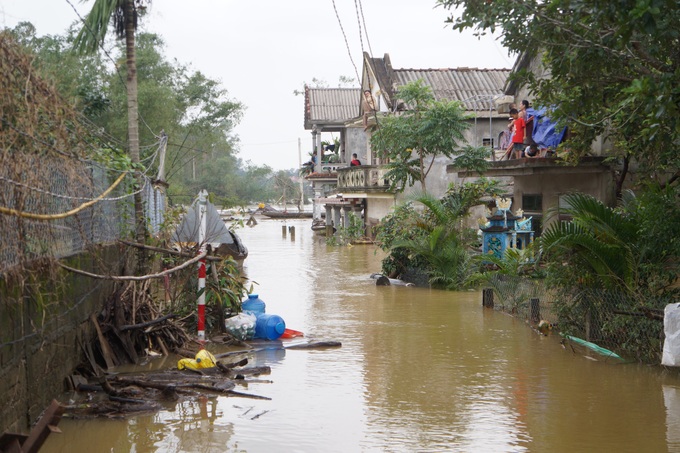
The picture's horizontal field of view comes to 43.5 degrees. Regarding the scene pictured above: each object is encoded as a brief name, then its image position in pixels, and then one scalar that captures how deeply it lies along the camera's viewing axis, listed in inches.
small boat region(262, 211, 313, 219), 3186.5
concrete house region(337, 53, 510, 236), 1294.3
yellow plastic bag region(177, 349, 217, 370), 399.5
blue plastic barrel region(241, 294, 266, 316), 524.7
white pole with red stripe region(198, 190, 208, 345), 468.4
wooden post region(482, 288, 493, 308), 642.8
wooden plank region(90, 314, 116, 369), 412.2
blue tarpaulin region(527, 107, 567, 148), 741.9
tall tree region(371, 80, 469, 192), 994.7
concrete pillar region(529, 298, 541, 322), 550.8
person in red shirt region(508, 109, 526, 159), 775.7
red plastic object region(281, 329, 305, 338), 518.5
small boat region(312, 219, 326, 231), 2132.3
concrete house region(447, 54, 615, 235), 730.2
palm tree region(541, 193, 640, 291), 445.1
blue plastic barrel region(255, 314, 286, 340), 507.5
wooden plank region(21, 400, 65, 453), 244.1
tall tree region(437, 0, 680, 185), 310.7
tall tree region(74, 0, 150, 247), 675.4
